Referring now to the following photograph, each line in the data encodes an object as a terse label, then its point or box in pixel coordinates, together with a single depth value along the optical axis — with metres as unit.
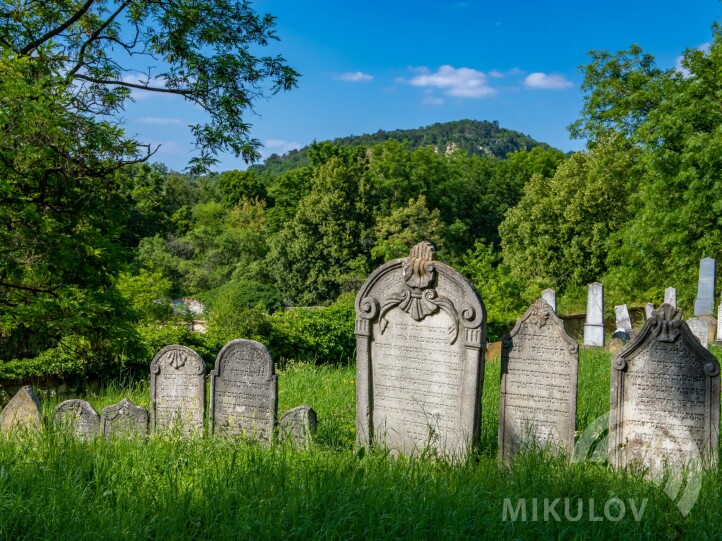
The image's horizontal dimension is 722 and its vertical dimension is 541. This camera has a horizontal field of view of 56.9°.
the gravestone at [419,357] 6.38
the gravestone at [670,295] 15.92
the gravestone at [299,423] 6.51
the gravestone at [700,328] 13.27
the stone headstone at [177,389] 7.20
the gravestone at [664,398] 5.58
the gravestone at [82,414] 7.14
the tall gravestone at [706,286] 17.55
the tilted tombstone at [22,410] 7.16
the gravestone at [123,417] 7.09
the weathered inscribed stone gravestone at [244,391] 6.82
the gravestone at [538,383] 6.30
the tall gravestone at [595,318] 15.13
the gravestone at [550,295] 15.43
